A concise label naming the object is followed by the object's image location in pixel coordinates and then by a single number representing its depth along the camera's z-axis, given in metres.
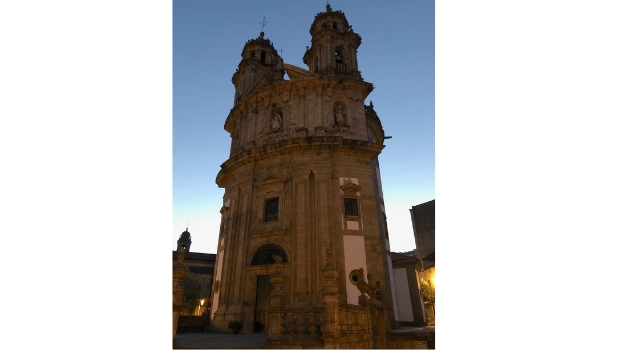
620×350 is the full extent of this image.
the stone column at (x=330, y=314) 8.94
